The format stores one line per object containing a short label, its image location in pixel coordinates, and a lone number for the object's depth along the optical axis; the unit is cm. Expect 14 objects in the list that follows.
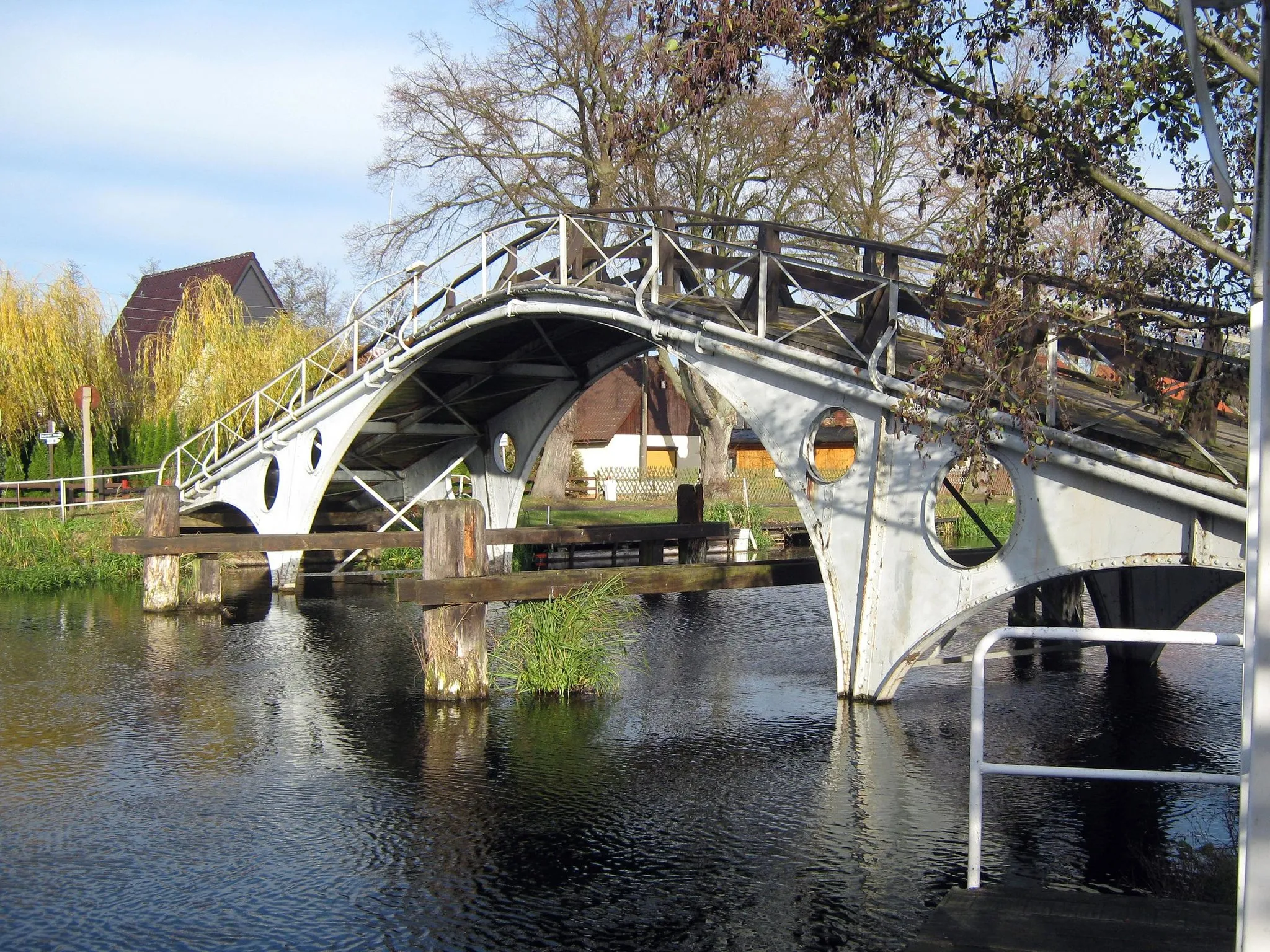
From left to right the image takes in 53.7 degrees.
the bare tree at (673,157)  3328
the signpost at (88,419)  2722
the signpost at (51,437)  2872
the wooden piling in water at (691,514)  2078
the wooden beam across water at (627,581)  1131
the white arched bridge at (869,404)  965
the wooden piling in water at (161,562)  1884
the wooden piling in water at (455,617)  1158
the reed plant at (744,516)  2753
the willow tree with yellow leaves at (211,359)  3306
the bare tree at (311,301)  7800
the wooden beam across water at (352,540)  1798
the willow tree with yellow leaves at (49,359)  3067
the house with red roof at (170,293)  4806
